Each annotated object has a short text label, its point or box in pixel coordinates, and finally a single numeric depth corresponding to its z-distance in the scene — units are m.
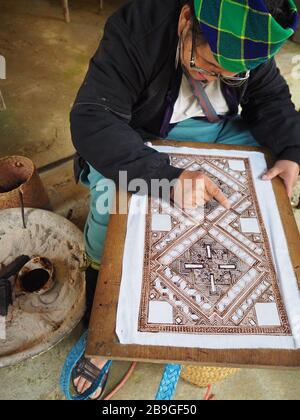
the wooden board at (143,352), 0.62
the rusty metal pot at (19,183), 1.30
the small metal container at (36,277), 1.19
